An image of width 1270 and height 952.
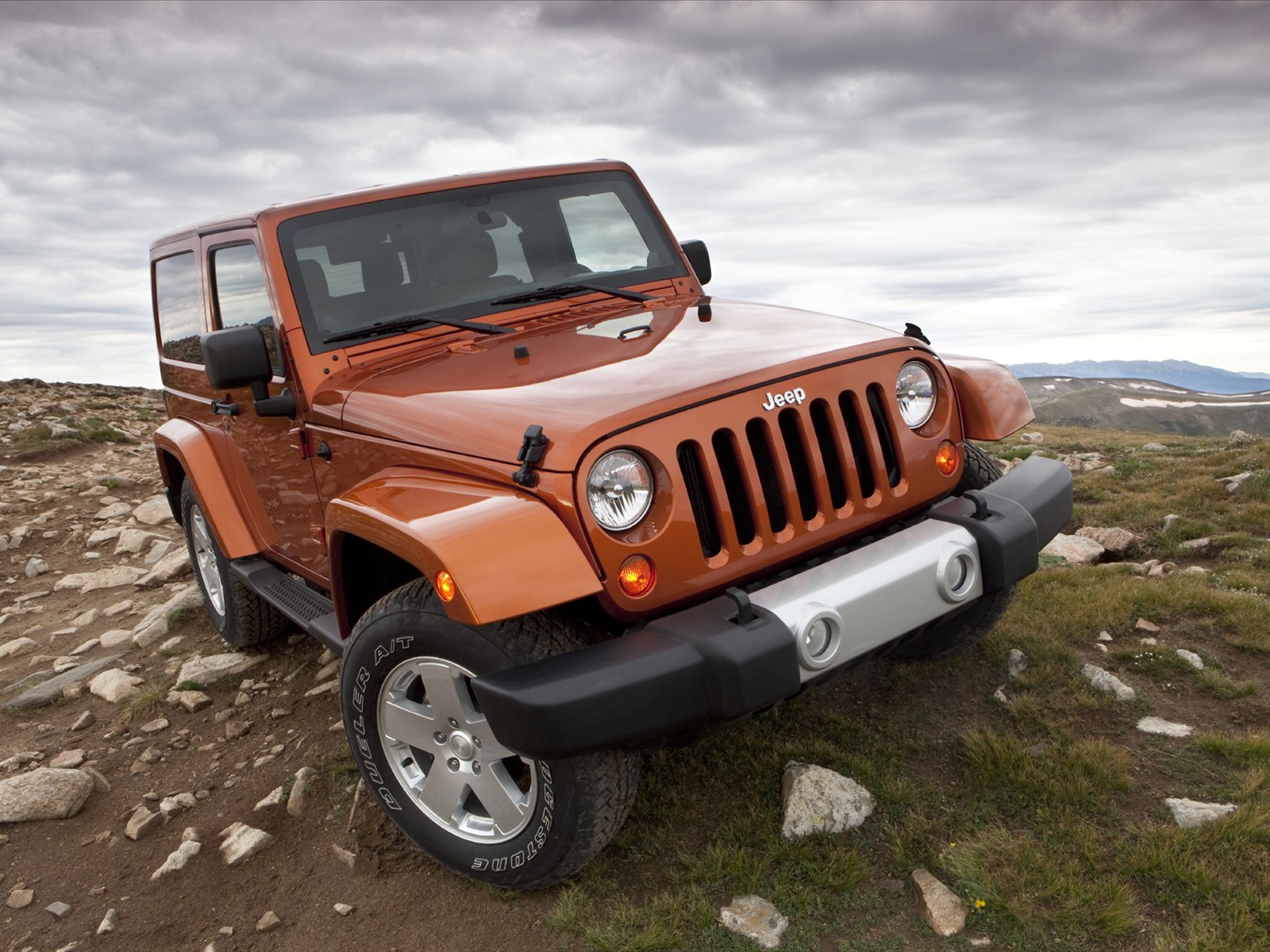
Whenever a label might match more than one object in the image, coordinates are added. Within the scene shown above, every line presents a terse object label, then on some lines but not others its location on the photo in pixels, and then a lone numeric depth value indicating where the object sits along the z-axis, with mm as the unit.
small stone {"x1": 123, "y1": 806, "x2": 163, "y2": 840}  3686
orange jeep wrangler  2428
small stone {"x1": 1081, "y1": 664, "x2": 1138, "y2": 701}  3709
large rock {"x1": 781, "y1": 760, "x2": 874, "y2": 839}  3055
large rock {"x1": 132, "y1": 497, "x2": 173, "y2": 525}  8555
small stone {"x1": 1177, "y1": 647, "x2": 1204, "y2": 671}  3908
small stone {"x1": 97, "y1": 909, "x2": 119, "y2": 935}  3176
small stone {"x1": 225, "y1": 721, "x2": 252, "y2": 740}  4341
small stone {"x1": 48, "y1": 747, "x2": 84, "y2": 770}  4312
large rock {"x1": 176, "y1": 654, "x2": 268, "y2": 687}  4848
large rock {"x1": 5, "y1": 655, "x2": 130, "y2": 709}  4973
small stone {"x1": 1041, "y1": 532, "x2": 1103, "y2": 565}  5262
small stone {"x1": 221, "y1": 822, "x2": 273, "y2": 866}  3416
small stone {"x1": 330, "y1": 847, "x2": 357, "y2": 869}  3262
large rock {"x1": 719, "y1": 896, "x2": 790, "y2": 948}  2691
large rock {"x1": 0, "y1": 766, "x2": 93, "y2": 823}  3867
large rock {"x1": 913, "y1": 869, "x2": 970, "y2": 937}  2658
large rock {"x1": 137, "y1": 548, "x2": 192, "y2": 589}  6828
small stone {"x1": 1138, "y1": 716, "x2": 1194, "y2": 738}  3482
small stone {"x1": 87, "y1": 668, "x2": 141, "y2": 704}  4930
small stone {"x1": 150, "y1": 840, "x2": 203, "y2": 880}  3416
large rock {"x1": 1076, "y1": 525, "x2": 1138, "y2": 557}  5480
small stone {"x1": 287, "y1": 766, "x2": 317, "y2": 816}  3613
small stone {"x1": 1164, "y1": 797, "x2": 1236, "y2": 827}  2951
